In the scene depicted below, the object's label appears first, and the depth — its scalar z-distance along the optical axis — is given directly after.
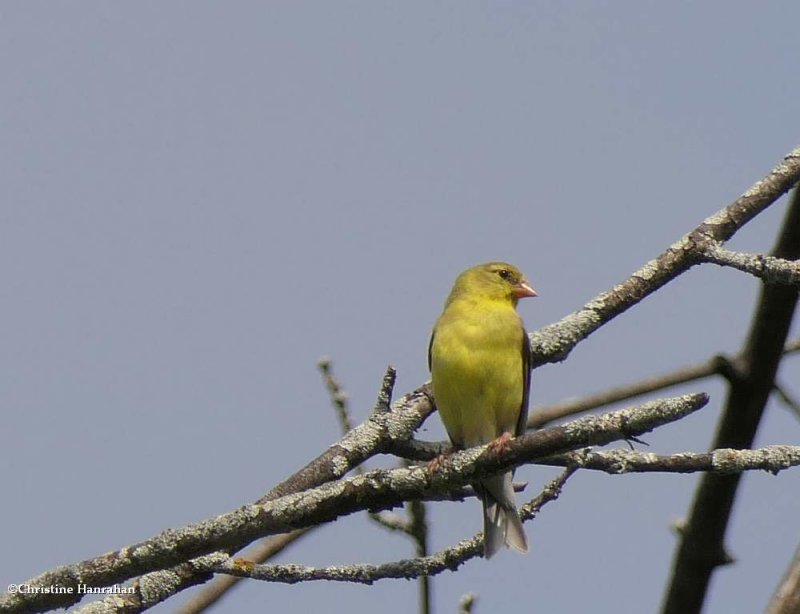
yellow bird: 11.86
